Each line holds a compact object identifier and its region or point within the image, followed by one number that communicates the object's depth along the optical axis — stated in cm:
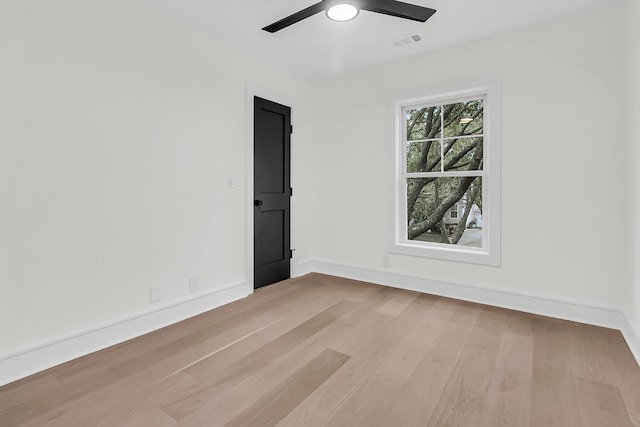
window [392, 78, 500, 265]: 318
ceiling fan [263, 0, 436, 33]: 218
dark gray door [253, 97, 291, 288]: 365
